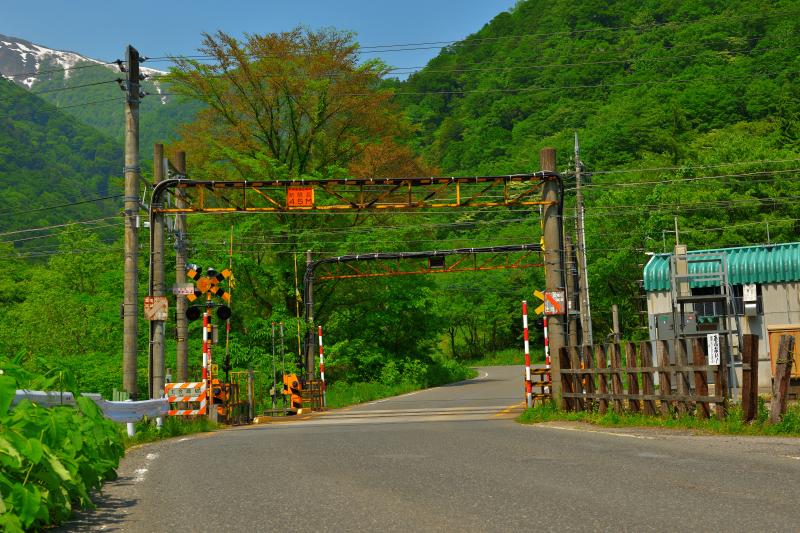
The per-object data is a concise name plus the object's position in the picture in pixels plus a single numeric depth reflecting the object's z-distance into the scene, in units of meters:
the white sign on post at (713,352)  15.23
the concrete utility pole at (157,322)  23.89
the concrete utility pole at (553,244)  23.03
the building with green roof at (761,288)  34.69
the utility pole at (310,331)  38.84
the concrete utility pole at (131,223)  21.92
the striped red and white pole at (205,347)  22.55
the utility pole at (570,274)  34.12
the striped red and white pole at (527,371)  23.12
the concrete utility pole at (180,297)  27.02
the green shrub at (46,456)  5.82
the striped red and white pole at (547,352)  25.50
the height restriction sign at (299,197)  26.39
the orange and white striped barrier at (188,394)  21.11
